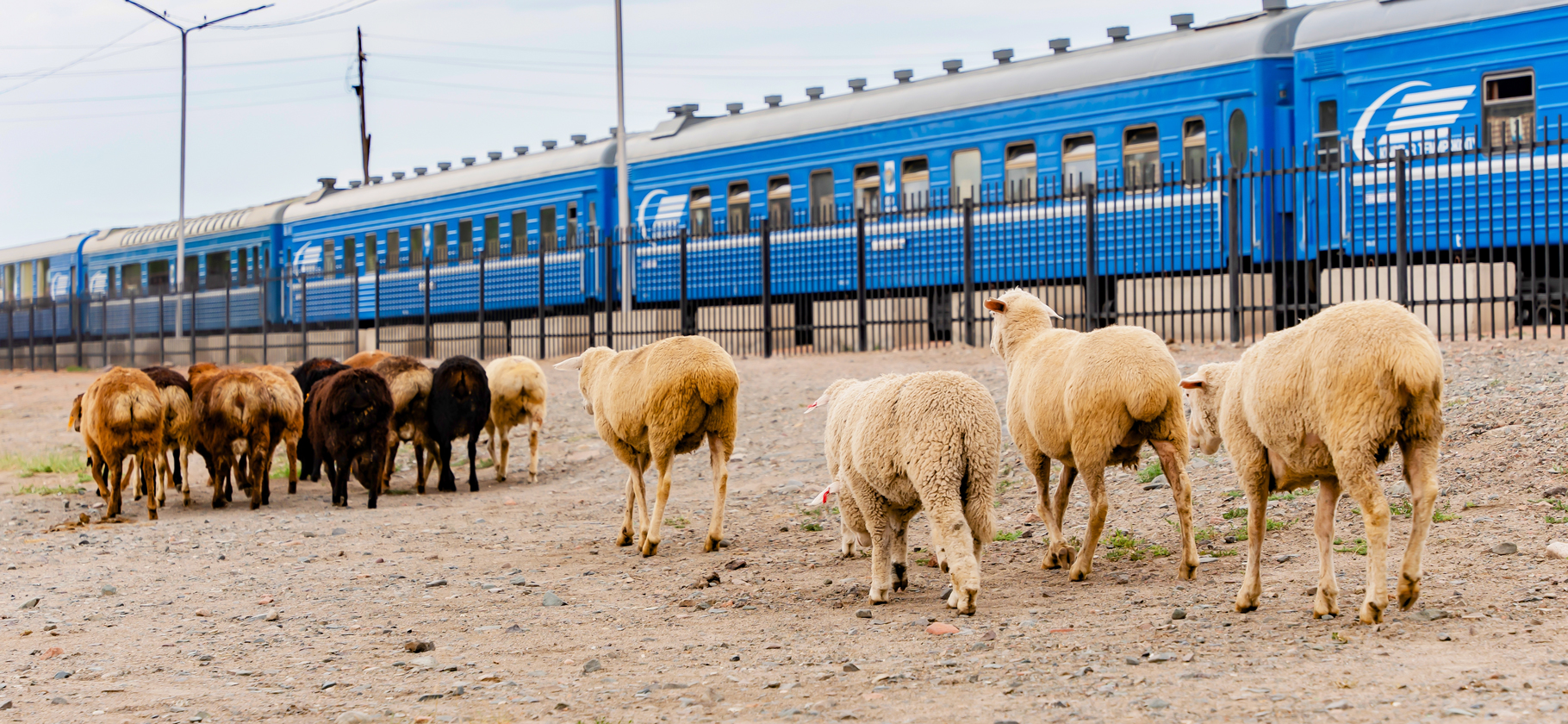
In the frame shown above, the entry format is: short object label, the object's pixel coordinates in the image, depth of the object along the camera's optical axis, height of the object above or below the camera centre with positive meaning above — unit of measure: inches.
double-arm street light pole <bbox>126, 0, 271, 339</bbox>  1317.7 +91.5
